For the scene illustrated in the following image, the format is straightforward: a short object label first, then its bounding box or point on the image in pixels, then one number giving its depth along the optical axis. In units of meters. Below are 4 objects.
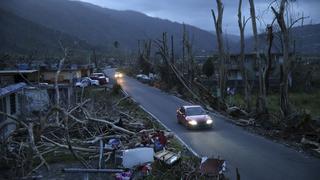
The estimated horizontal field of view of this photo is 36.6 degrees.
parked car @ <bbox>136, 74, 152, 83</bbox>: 82.31
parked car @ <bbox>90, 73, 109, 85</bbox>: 74.12
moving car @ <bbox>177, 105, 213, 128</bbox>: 29.33
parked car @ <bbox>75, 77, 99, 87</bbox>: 69.32
